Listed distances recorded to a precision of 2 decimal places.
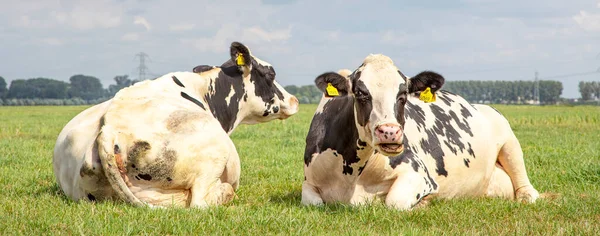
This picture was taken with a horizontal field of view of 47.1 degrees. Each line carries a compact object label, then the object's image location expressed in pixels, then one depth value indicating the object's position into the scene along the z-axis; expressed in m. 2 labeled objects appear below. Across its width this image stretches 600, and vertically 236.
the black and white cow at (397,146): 6.46
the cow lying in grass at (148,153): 6.95
